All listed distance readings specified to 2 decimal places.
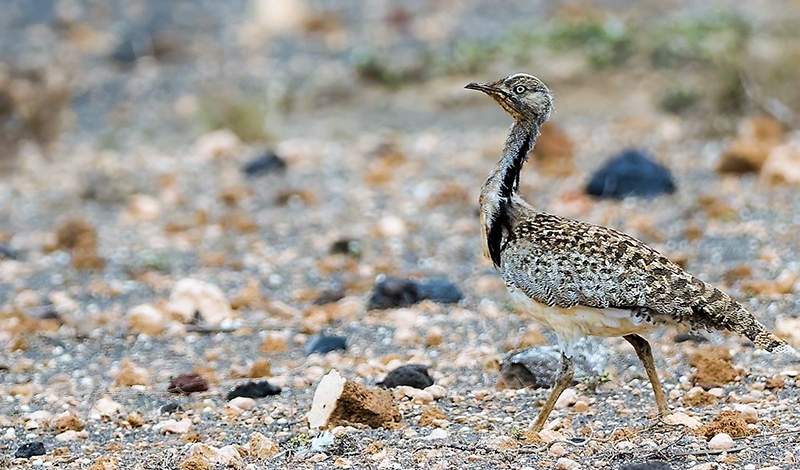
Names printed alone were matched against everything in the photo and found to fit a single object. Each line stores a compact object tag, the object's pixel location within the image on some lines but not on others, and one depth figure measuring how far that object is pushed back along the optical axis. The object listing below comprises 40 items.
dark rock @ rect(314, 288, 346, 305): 16.89
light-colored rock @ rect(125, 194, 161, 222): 22.62
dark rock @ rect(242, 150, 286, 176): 25.05
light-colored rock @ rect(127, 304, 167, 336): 15.69
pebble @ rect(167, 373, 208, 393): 13.00
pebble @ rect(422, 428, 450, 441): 11.05
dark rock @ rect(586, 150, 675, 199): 21.56
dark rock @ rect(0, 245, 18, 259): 20.09
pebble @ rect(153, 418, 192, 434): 11.77
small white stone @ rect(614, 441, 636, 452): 10.34
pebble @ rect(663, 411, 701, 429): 10.87
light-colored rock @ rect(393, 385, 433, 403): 12.20
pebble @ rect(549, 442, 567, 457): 10.35
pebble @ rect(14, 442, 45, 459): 11.14
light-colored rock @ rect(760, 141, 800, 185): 21.19
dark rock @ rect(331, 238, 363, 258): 19.31
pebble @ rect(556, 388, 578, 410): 12.05
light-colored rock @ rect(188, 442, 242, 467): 10.45
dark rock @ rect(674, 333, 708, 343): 13.76
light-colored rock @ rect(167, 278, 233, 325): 16.06
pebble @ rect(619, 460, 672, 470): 9.51
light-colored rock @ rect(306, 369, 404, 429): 11.30
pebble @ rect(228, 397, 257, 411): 12.31
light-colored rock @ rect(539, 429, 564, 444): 10.74
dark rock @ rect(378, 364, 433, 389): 12.54
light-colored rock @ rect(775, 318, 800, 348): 13.38
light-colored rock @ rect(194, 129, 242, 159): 27.40
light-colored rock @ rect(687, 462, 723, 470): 9.66
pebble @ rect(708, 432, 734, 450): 10.11
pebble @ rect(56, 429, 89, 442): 11.69
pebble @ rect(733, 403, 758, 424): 10.84
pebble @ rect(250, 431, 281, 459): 10.73
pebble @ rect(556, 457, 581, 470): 9.91
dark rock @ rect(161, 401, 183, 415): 12.43
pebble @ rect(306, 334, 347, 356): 14.50
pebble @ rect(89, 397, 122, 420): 12.31
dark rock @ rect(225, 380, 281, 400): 12.64
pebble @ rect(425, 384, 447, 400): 12.35
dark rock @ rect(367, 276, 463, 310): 16.20
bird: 10.62
